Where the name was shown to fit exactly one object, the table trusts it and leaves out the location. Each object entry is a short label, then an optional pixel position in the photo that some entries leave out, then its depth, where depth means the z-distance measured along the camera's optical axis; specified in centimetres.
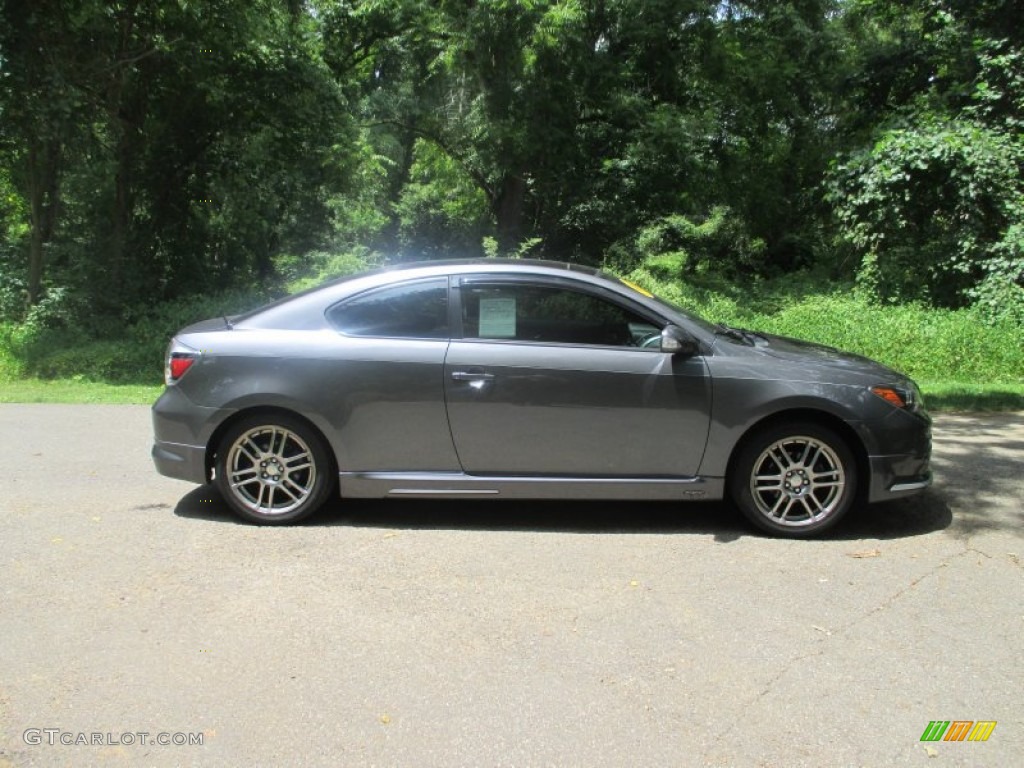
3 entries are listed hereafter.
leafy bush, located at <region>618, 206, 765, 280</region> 1661
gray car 516
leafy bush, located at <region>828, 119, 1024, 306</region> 1350
